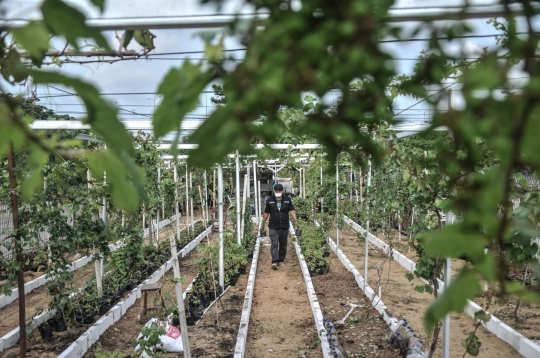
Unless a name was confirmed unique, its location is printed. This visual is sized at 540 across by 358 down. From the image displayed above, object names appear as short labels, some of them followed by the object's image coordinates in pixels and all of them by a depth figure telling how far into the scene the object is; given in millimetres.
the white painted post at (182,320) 3789
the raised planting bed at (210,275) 6516
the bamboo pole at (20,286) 3256
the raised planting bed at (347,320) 5059
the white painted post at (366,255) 7352
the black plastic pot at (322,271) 8951
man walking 9805
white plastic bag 4848
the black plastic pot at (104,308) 6457
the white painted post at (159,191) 9762
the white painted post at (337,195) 9875
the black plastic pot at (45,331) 5535
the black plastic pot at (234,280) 8356
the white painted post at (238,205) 9242
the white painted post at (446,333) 3530
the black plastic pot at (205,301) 7003
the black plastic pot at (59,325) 5805
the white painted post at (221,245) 7535
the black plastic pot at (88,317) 6040
